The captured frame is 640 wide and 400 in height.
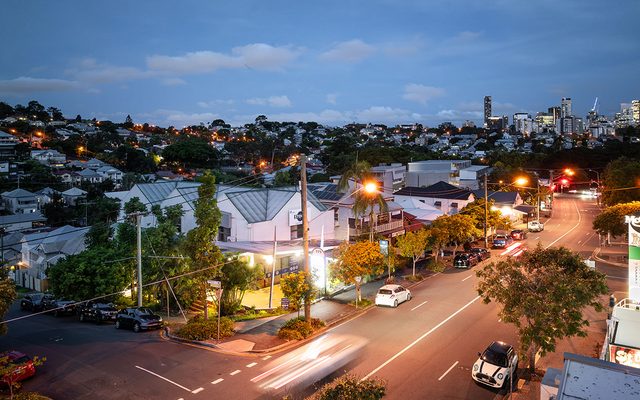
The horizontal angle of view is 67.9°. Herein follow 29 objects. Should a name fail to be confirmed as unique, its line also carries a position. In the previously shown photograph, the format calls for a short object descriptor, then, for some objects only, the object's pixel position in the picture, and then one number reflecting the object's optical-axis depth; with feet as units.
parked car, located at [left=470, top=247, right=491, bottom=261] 142.33
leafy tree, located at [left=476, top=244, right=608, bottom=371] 52.65
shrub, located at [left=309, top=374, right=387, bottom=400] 30.40
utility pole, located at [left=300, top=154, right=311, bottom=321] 77.51
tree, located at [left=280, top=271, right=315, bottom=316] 78.98
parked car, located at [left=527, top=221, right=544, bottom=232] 193.88
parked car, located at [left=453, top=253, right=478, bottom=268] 134.88
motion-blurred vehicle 58.49
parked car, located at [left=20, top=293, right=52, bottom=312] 113.09
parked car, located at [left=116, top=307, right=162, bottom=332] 84.79
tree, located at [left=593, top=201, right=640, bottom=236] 133.51
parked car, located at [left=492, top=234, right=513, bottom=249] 165.07
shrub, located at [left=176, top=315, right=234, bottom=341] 75.97
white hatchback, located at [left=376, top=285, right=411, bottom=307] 96.07
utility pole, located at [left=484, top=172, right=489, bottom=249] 156.56
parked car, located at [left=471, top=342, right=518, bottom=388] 57.00
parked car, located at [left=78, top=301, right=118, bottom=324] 97.30
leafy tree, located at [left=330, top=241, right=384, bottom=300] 93.20
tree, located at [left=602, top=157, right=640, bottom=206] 186.19
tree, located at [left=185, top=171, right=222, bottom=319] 77.71
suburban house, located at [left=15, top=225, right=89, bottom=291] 151.12
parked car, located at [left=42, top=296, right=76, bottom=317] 106.73
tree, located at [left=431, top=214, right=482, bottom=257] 132.46
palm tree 116.06
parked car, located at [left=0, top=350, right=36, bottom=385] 56.44
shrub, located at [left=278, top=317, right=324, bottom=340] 76.13
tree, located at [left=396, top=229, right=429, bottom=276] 117.08
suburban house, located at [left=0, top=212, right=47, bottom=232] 201.57
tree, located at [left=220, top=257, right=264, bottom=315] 90.89
